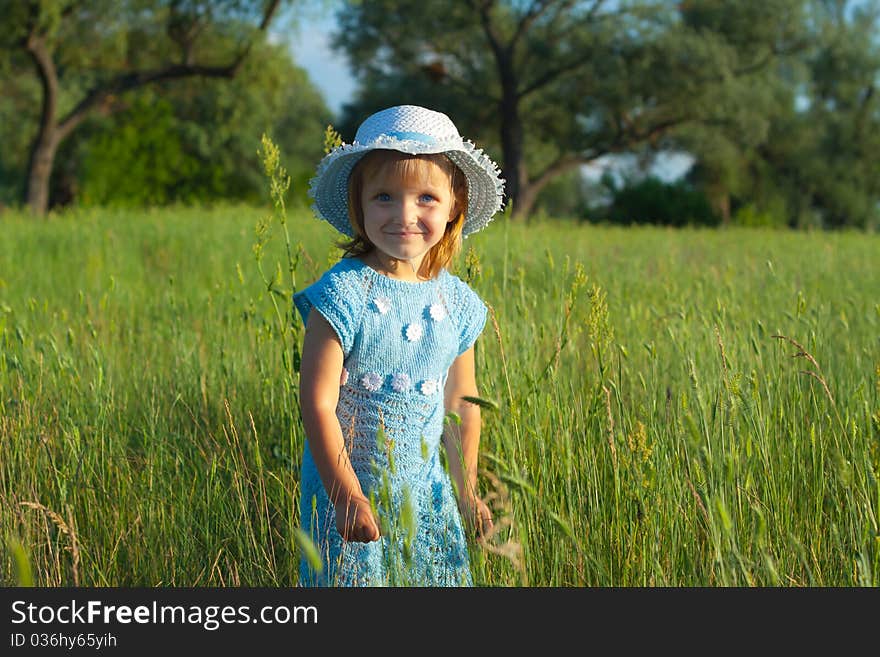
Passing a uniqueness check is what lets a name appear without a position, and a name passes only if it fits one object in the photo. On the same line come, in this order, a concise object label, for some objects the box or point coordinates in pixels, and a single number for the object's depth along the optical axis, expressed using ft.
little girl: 5.79
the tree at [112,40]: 58.80
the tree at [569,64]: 74.02
